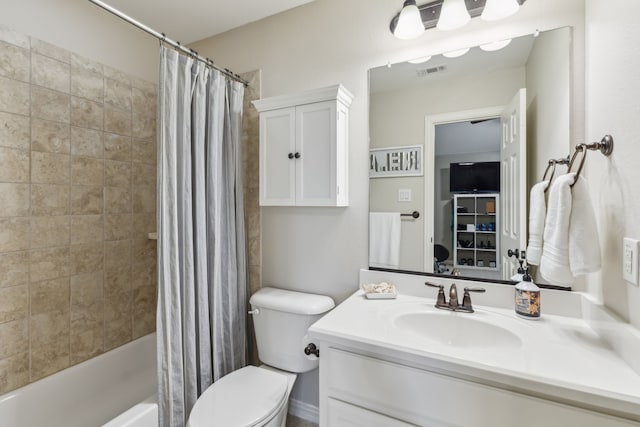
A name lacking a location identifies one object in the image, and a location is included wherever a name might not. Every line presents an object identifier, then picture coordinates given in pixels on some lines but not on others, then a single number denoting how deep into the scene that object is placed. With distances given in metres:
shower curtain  1.27
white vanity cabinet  0.76
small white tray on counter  1.35
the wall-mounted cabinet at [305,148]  1.47
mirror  1.20
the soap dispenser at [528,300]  1.11
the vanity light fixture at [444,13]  1.22
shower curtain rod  1.10
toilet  1.16
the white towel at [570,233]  0.92
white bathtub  1.29
